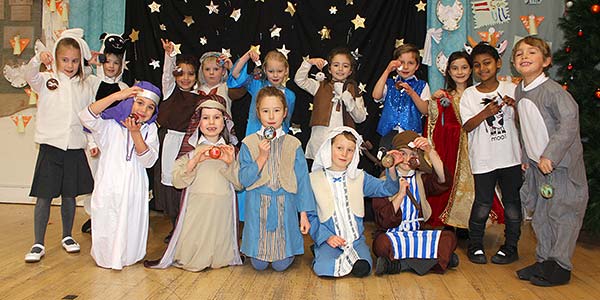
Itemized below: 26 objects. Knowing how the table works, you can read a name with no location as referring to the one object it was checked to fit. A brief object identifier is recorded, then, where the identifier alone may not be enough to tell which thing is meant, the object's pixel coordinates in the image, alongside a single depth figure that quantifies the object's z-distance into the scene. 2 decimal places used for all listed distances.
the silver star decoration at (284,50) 5.24
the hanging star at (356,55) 4.66
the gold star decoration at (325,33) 5.21
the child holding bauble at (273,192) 3.57
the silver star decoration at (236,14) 5.31
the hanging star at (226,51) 5.30
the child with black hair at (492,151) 3.97
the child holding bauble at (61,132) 3.84
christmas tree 4.44
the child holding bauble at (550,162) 3.34
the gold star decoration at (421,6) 5.17
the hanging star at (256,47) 5.27
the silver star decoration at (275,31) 5.25
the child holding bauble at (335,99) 4.47
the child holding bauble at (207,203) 3.57
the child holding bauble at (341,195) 3.56
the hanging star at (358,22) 5.20
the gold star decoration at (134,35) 5.44
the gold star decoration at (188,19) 5.36
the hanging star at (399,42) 5.18
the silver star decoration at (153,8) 5.38
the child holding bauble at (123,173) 3.58
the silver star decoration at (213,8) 5.34
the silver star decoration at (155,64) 5.39
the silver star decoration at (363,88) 5.22
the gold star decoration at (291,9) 5.24
